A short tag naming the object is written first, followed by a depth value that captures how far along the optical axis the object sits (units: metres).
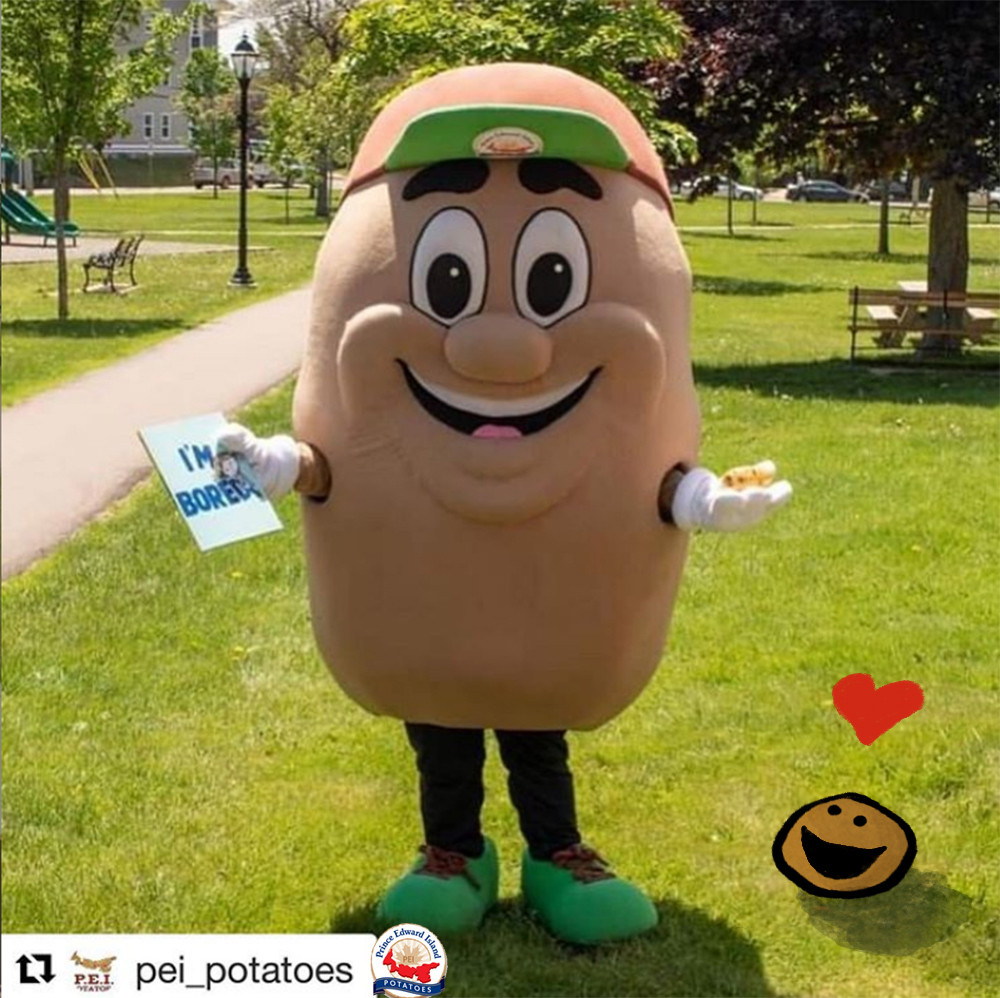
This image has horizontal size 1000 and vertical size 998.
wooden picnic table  13.04
